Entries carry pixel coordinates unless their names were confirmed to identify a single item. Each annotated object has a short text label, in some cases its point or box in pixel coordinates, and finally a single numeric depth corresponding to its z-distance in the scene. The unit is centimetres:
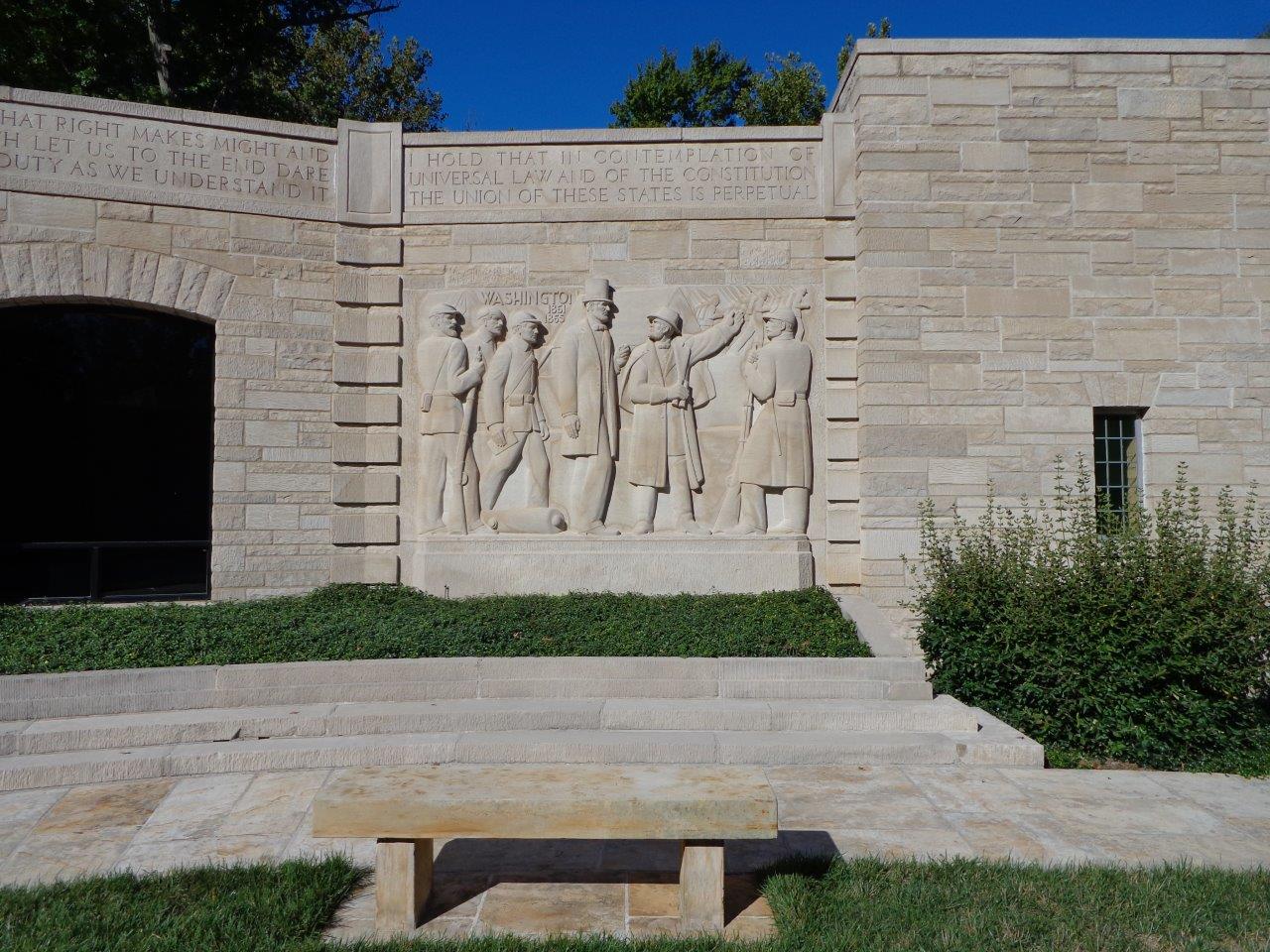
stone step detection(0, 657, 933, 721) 705
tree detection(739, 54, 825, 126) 2298
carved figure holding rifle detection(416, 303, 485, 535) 987
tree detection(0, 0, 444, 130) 1576
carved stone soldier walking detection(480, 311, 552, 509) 988
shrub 669
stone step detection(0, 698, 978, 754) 666
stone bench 395
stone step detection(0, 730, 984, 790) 612
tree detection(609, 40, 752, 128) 2462
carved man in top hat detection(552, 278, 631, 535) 984
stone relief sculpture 984
